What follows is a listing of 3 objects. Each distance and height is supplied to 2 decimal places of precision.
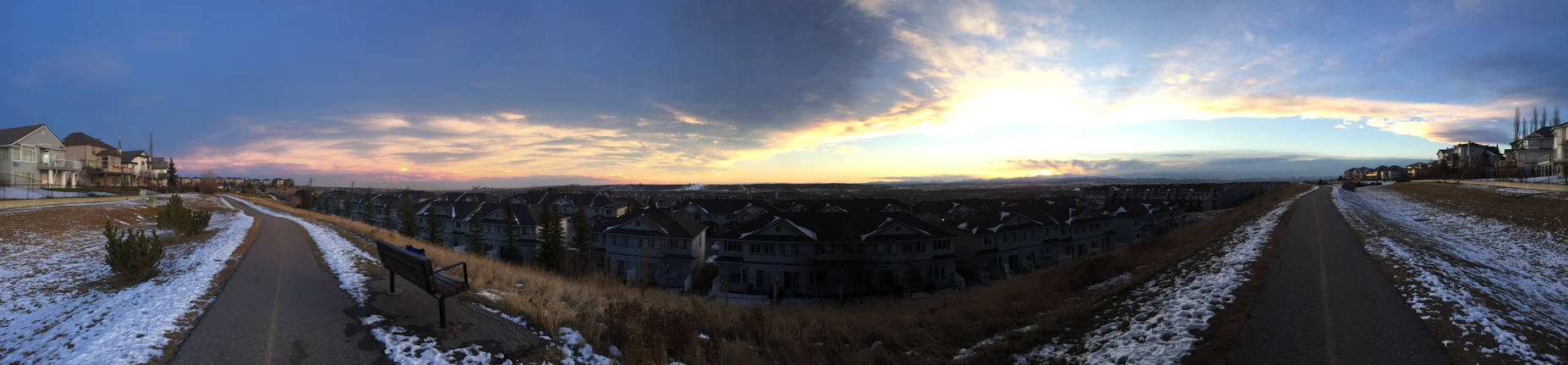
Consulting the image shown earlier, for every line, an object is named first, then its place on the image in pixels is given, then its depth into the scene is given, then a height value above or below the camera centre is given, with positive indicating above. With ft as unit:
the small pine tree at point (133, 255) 38.04 -5.01
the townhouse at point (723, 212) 171.53 -9.98
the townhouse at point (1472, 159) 204.74 +6.85
